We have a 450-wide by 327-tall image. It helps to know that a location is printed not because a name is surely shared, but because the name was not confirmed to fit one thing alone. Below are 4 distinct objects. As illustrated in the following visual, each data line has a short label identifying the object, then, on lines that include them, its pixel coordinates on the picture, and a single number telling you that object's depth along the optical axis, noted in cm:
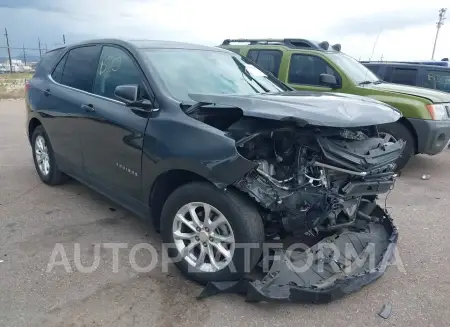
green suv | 623
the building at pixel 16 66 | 2512
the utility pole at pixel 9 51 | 2252
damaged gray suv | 281
